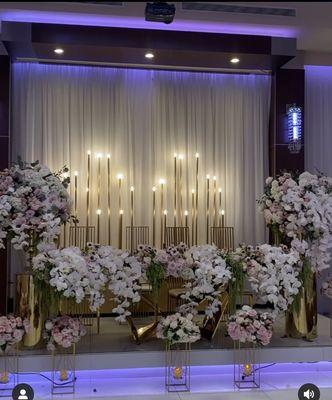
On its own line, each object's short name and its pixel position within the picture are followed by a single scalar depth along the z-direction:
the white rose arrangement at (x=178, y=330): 3.96
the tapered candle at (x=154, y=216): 6.75
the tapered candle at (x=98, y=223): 6.65
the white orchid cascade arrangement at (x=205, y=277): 4.20
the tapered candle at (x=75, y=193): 6.59
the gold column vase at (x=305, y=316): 4.64
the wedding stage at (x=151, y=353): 4.10
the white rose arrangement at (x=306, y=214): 4.52
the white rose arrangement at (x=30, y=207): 4.18
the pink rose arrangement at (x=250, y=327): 3.99
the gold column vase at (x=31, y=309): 4.20
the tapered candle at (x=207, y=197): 6.91
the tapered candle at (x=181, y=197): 6.85
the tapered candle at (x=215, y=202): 6.92
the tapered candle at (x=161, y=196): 6.80
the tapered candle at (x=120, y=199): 6.70
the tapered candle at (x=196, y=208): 6.88
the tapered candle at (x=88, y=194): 6.64
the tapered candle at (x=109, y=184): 6.70
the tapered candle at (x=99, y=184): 6.68
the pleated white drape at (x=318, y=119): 7.05
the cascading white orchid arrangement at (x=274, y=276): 4.15
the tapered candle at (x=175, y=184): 6.83
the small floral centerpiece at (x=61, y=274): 3.82
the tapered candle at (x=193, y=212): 6.87
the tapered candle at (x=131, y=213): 6.71
